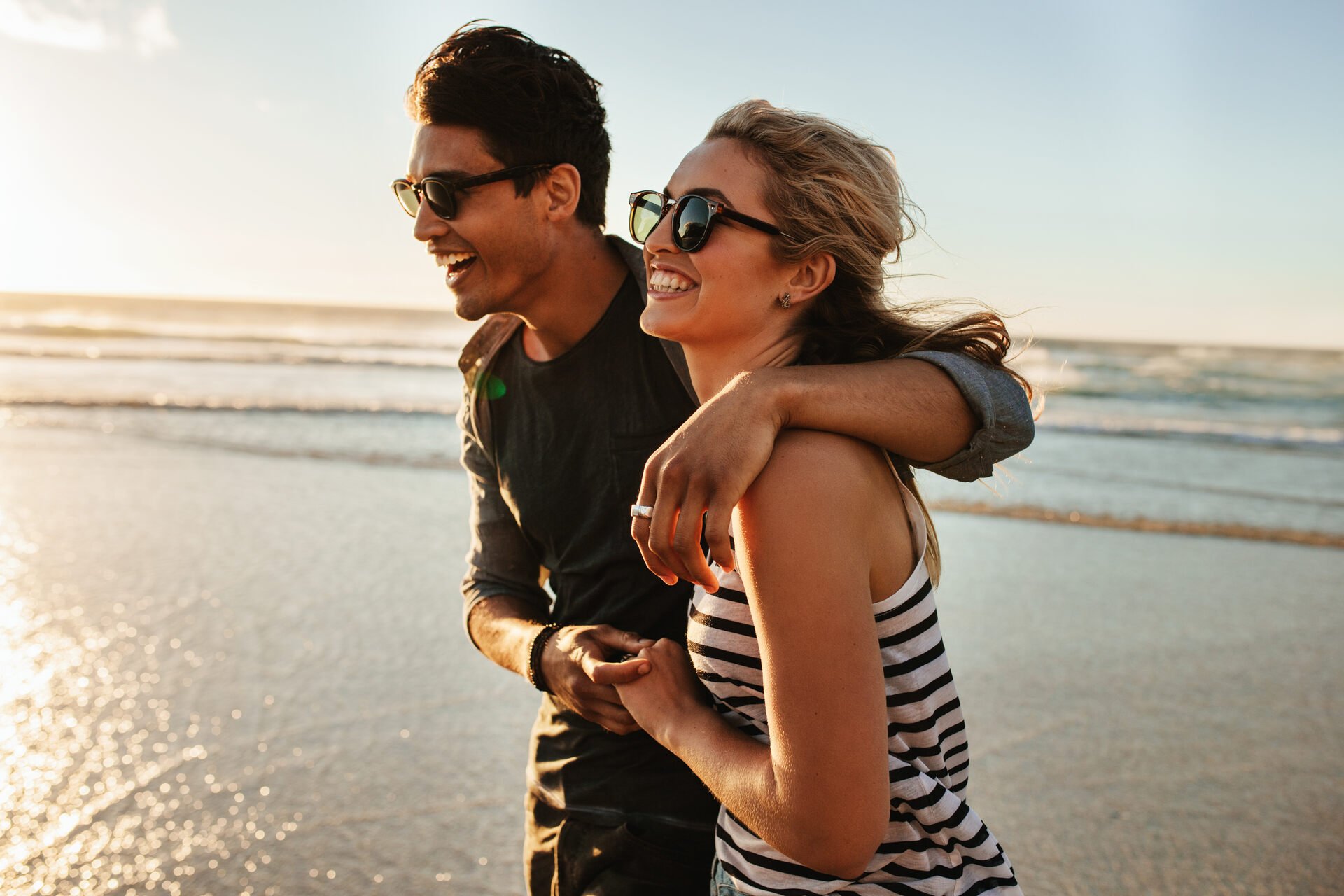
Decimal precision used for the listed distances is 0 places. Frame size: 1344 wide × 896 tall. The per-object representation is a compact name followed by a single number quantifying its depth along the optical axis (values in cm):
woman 119
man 178
